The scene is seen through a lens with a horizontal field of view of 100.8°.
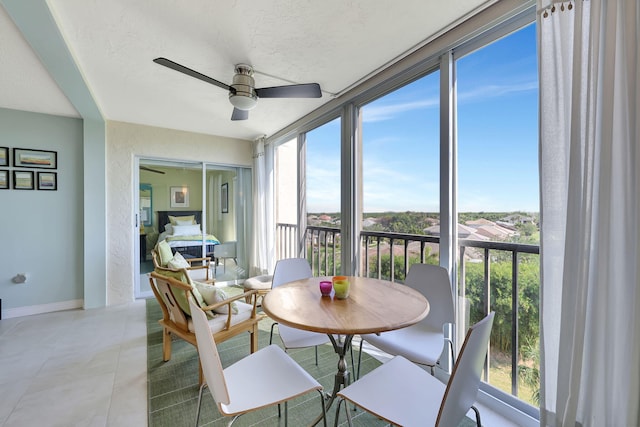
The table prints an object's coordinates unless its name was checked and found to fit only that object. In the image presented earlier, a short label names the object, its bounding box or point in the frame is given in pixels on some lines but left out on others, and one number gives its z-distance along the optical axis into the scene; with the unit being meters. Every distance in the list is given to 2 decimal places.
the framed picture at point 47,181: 3.38
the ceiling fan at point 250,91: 2.18
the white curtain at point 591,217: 1.07
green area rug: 1.61
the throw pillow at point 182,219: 4.31
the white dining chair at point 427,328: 1.54
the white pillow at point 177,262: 2.66
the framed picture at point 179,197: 4.33
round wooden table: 1.13
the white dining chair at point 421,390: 0.87
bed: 4.26
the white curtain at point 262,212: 4.44
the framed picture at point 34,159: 3.28
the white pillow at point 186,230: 4.34
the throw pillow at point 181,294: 1.91
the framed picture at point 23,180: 3.28
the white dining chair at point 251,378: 1.00
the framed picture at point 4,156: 3.22
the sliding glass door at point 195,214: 4.10
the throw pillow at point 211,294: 2.06
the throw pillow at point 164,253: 2.92
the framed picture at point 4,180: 3.22
